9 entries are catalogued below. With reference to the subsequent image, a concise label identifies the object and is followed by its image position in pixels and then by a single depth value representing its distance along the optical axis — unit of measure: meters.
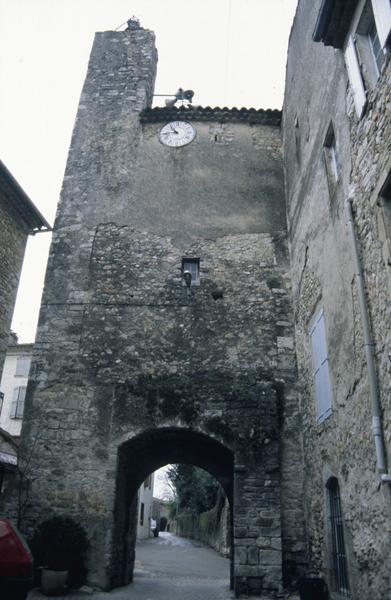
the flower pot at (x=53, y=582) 6.72
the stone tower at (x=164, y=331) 7.64
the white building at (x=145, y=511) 23.88
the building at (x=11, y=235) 10.30
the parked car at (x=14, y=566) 3.97
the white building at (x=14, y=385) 18.16
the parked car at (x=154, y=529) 28.58
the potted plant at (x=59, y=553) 6.80
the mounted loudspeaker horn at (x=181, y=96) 12.26
